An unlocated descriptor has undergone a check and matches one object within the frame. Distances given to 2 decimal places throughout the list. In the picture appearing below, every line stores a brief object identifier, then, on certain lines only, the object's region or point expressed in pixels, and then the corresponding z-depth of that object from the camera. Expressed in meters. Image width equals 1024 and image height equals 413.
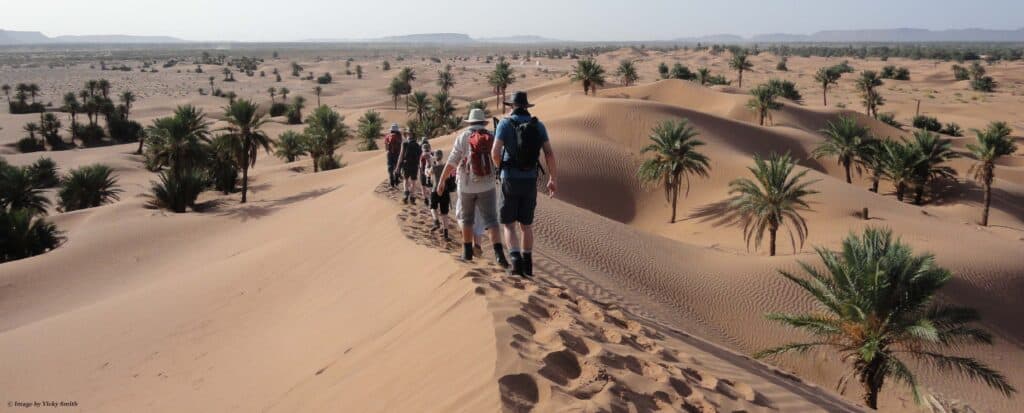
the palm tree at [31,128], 47.09
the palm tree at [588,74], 46.47
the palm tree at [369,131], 40.38
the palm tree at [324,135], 32.75
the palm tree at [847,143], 32.59
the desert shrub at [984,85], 76.25
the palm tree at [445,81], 70.75
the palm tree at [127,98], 57.28
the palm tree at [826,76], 59.44
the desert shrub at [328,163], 33.41
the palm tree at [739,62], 62.79
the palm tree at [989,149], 26.83
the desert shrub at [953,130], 50.03
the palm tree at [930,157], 30.16
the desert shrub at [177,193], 22.61
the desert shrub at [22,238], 18.03
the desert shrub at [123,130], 52.94
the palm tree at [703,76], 61.03
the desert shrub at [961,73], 86.24
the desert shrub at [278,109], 63.62
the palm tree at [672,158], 26.23
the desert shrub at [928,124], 50.75
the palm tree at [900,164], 30.50
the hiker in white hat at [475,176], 7.10
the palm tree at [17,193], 23.50
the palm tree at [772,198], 20.33
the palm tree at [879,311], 9.91
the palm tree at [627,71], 58.72
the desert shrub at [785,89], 59.27
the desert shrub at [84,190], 27.59
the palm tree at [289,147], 38.25
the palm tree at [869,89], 50.69
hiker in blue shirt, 6.54
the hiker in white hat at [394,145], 13.43
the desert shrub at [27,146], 46.66
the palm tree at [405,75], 67.75
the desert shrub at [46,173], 31.31
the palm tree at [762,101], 43.94
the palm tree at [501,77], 53.06
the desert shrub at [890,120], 50.26
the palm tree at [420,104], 44.38
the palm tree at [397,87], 66.56
